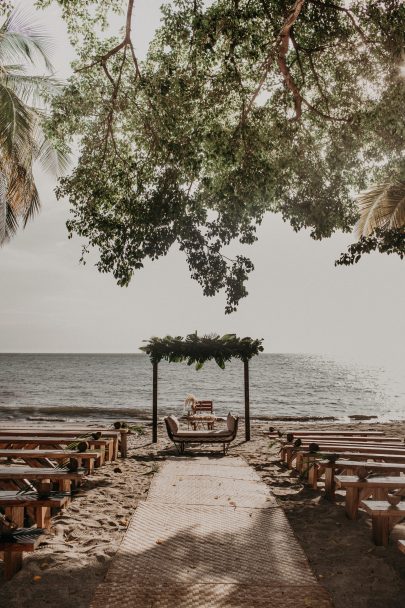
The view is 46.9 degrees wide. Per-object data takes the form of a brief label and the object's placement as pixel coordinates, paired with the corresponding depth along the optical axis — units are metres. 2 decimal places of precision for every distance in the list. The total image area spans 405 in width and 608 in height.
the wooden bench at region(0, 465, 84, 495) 5.20
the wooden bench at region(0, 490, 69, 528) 4.51
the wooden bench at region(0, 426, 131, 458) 9.02
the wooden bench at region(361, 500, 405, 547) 4.63
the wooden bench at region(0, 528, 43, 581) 3.82
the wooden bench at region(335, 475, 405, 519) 5.23
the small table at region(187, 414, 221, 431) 15.82
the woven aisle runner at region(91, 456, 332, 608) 3.69
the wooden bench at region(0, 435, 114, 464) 8.04
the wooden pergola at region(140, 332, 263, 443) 13.59
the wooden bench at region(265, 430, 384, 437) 9.84
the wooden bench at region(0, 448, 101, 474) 6.59
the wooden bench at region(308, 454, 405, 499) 6.00
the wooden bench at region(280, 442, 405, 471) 7.27
